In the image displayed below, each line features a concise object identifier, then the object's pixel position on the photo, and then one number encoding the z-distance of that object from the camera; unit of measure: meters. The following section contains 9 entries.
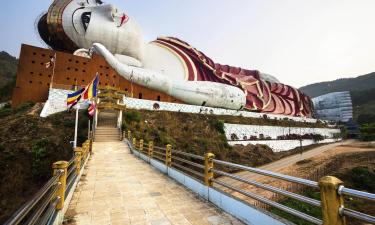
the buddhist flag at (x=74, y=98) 12.61
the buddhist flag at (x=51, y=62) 21.14
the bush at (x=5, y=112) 19.54
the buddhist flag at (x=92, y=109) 16.16
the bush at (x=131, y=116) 19.69
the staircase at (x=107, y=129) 16.81
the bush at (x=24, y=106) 19.30
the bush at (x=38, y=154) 13.24
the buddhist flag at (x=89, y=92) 12.45
